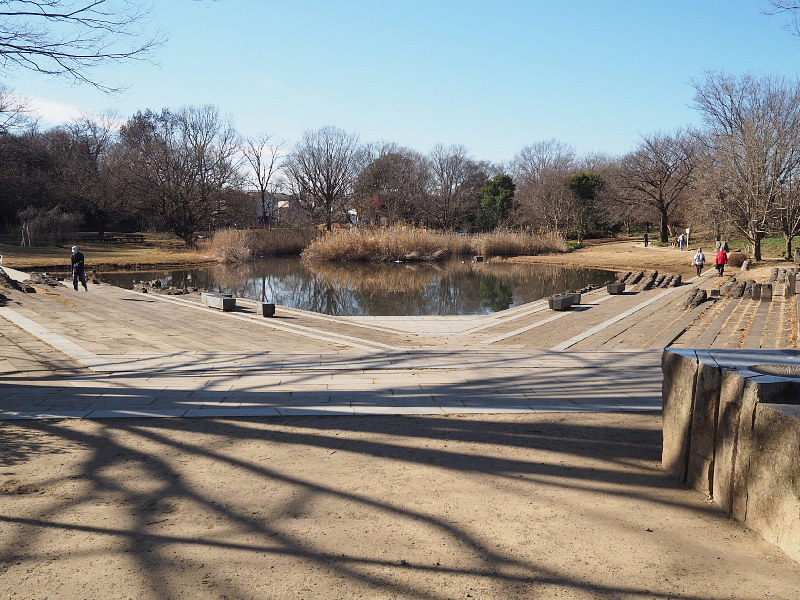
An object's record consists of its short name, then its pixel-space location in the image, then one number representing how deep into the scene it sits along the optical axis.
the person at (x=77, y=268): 20.16
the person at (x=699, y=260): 28.53
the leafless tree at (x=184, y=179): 50.84
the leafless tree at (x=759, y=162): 28.99
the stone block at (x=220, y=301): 16.77
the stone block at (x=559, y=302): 18.50
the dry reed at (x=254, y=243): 42.62
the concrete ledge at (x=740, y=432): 2.89
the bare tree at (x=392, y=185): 62.25
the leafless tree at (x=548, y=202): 54.12
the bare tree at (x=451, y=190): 61.81
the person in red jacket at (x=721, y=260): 27.06
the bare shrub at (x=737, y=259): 30.98
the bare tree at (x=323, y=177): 59.56
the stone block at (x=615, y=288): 22.16
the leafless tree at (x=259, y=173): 58.91
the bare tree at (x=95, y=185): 51.16
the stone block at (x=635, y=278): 25.25
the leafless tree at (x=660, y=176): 45.91
